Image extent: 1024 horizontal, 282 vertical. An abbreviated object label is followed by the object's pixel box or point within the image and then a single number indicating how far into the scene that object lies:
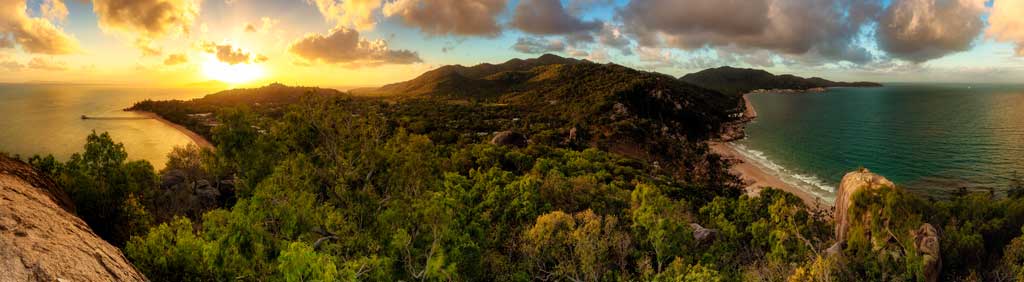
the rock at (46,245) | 7.99
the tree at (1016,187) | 59.03
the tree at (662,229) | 24.98
